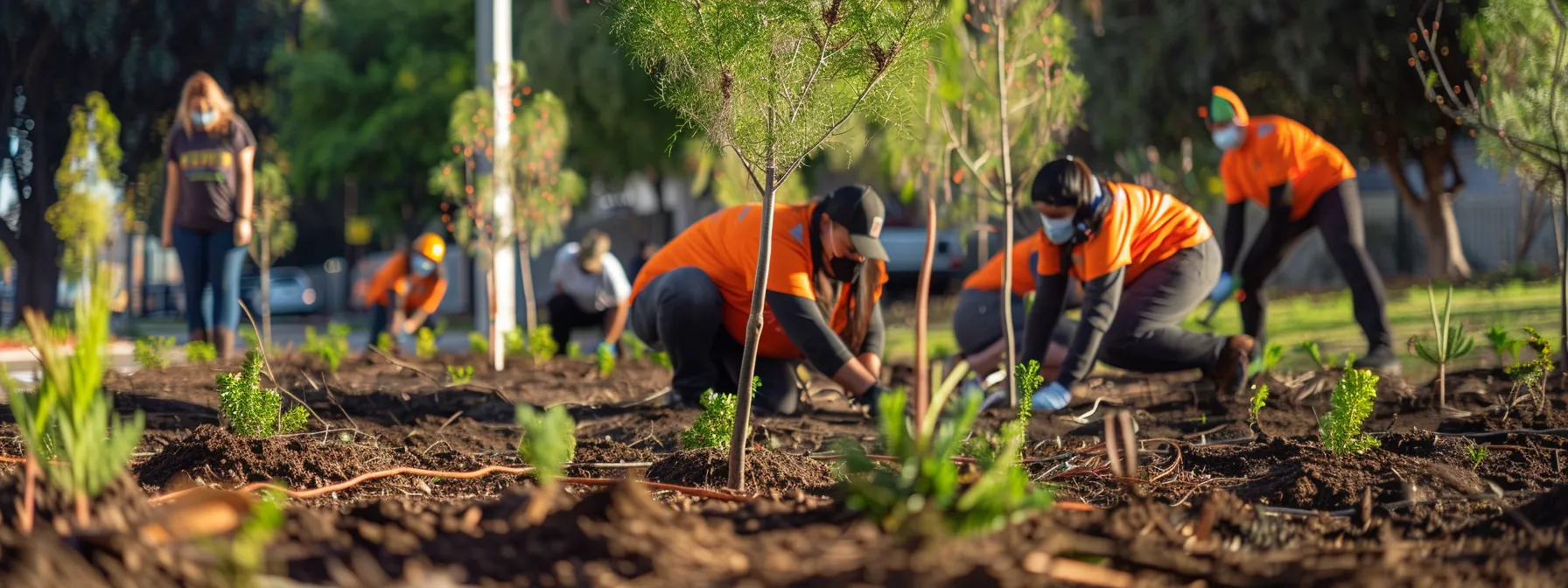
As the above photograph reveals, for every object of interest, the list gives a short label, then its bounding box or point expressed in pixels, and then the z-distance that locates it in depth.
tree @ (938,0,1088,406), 5.86
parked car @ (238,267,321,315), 37.50
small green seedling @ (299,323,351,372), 8.07
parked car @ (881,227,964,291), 21.00
